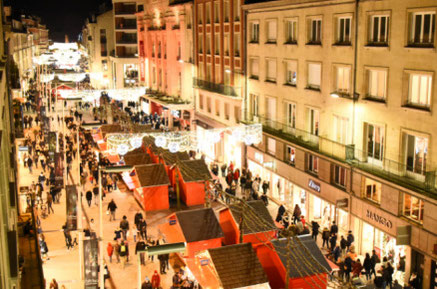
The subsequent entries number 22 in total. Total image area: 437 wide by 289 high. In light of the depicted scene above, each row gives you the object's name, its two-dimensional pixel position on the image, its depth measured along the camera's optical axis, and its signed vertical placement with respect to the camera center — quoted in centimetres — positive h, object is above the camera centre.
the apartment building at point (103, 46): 9914 +216
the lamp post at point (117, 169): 2448 -512
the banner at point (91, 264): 1959 -757
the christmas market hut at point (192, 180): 3548 -812
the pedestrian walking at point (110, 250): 2694 -969
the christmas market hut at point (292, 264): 2002 -805
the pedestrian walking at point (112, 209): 3309 -937
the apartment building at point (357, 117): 2266 -325
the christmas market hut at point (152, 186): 3472 -836
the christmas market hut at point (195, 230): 2475 -810
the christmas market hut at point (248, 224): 2388 -777
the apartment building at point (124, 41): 8688 +265
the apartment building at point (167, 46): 5438 +118
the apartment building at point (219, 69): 4172 -107
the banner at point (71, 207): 2426 -693
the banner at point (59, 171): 3444 -731
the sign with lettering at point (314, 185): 3037 -747
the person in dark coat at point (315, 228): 2847 -918
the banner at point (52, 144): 3960 -649
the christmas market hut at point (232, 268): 1947 -783
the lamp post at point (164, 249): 1448 -524
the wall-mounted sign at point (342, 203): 2738 -757
